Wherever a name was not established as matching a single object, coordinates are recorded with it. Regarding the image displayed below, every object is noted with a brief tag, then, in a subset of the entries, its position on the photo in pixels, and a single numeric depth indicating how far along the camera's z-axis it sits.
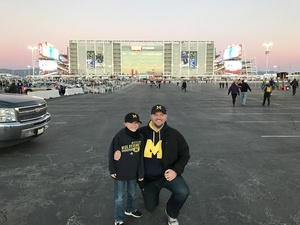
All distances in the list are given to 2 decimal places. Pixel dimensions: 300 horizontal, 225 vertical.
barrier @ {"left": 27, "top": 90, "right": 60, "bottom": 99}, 21.34
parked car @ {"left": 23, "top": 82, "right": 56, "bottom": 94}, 39.82
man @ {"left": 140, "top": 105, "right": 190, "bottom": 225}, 3.01
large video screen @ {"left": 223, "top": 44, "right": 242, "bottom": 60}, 144.00
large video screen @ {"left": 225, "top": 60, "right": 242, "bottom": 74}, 154.00
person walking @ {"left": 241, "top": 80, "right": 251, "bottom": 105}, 15.84
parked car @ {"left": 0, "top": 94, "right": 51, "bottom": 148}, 5.53
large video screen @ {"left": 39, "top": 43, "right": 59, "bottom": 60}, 139.50
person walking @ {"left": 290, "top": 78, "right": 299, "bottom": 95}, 25.42
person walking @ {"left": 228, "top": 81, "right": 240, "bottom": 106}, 15.96
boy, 2.95
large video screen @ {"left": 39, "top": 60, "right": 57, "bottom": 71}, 149.25
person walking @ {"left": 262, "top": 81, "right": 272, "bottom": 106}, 15.39
